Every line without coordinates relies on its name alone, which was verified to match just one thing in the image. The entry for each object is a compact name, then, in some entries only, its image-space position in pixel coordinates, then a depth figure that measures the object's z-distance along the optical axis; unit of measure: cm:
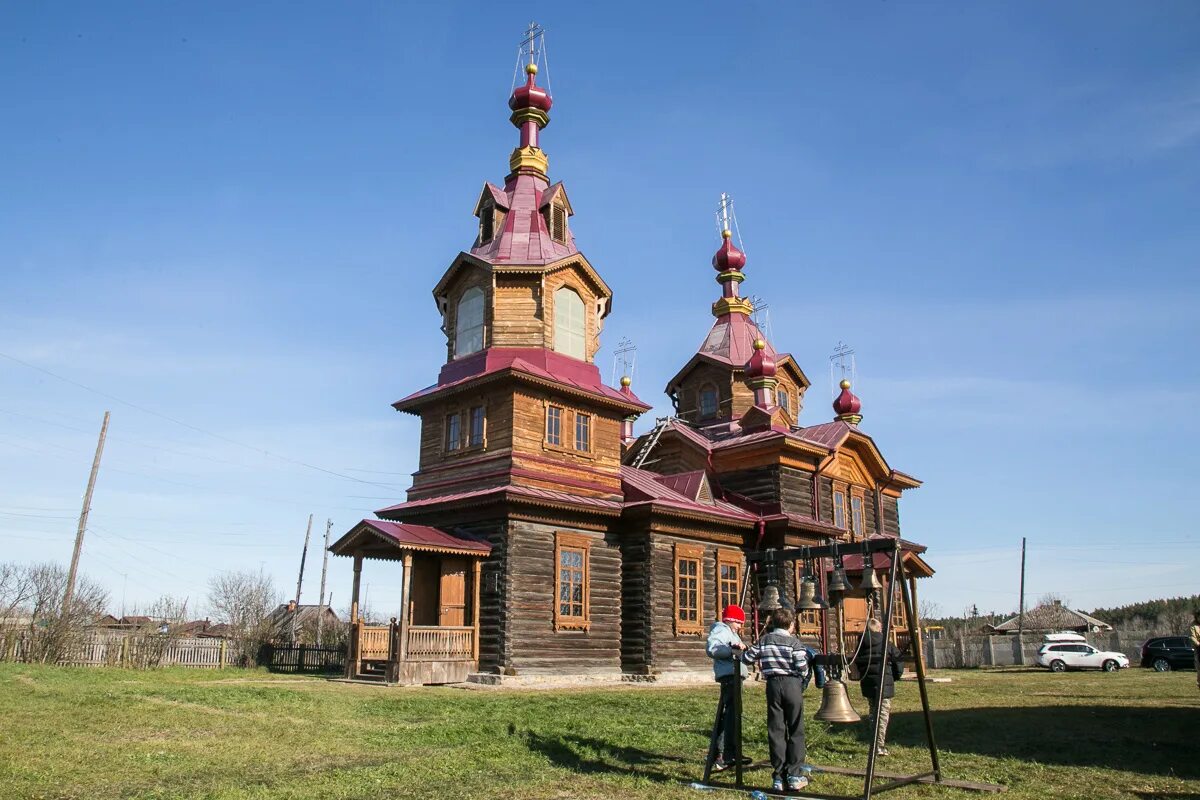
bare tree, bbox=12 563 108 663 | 2519
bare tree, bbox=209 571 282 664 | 2564
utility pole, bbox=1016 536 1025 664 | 5297
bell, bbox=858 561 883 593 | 984
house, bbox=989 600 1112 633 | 5994
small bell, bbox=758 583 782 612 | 981
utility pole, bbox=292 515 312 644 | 5084
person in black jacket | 861
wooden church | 2142
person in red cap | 870
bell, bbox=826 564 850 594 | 1133
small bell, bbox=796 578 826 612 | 1177
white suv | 3694
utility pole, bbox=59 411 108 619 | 3005
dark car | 3512
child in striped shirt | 810
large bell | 849
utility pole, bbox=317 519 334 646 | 4537
